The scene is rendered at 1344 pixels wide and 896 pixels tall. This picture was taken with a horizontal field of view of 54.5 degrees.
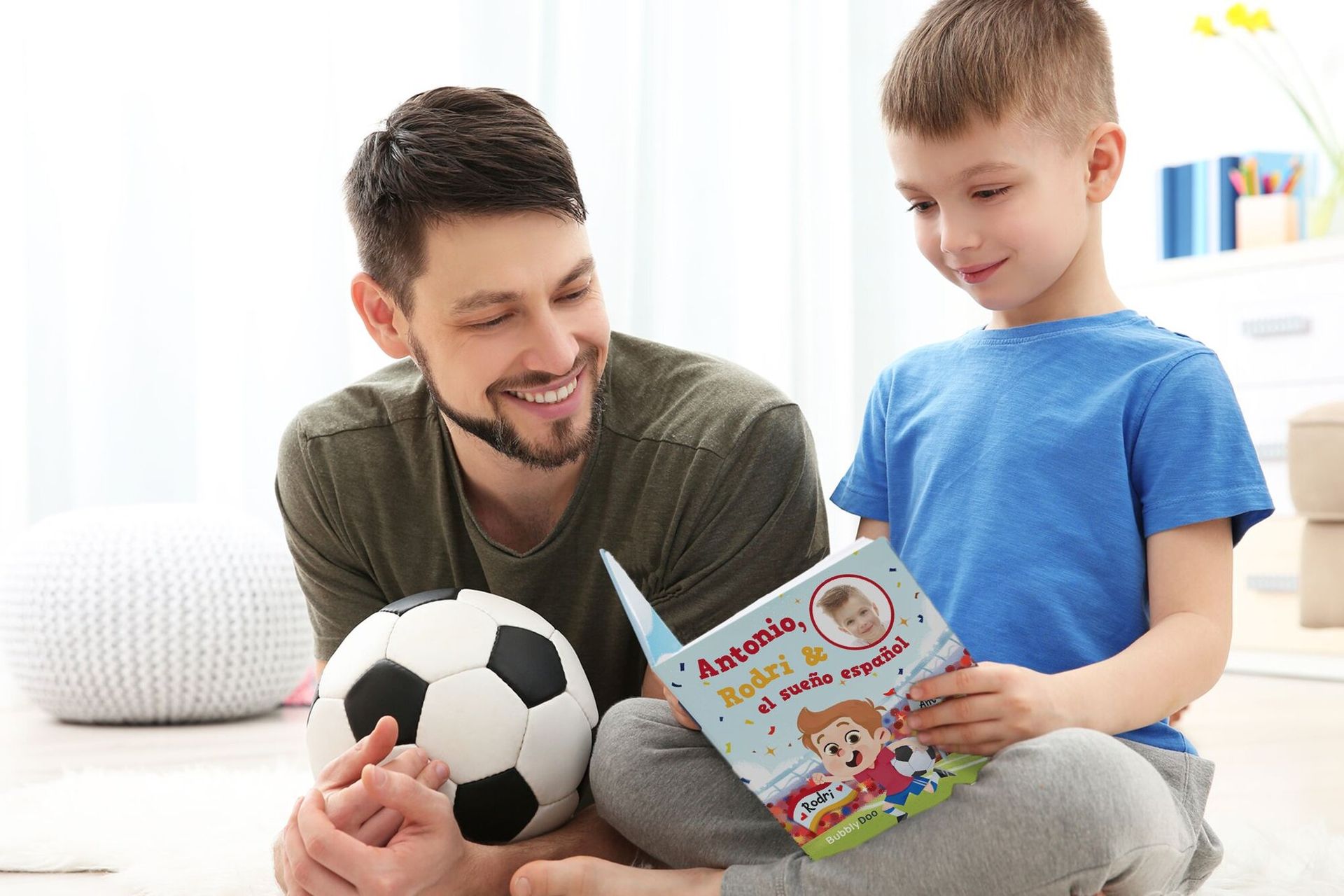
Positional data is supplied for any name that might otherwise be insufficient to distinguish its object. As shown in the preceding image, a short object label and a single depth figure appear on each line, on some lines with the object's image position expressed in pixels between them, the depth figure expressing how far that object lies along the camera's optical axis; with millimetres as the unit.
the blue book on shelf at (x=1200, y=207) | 3268
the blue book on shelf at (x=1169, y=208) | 3342
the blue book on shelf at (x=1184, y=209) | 3301
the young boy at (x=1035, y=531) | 888
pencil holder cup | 3133
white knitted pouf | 2098
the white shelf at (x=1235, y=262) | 2828
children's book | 849
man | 1161
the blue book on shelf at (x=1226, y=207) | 3223
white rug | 1150
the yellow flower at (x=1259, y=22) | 3146
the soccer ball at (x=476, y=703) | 1049
